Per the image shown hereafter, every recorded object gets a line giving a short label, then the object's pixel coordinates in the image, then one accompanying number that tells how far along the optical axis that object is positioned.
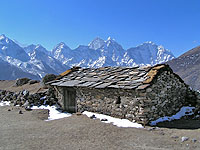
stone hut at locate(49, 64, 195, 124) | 8.73
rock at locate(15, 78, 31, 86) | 20.88
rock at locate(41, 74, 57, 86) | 16.37
